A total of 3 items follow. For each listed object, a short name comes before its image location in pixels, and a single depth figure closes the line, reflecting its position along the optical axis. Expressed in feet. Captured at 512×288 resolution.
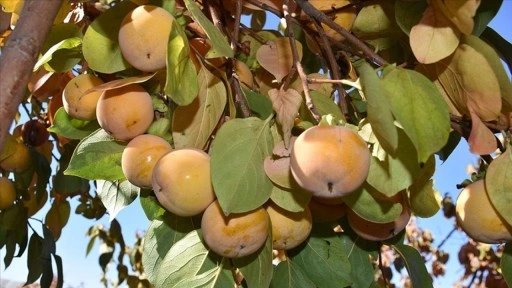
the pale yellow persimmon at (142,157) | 2.60
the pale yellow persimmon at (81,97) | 2.88
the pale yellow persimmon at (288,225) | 2.55
